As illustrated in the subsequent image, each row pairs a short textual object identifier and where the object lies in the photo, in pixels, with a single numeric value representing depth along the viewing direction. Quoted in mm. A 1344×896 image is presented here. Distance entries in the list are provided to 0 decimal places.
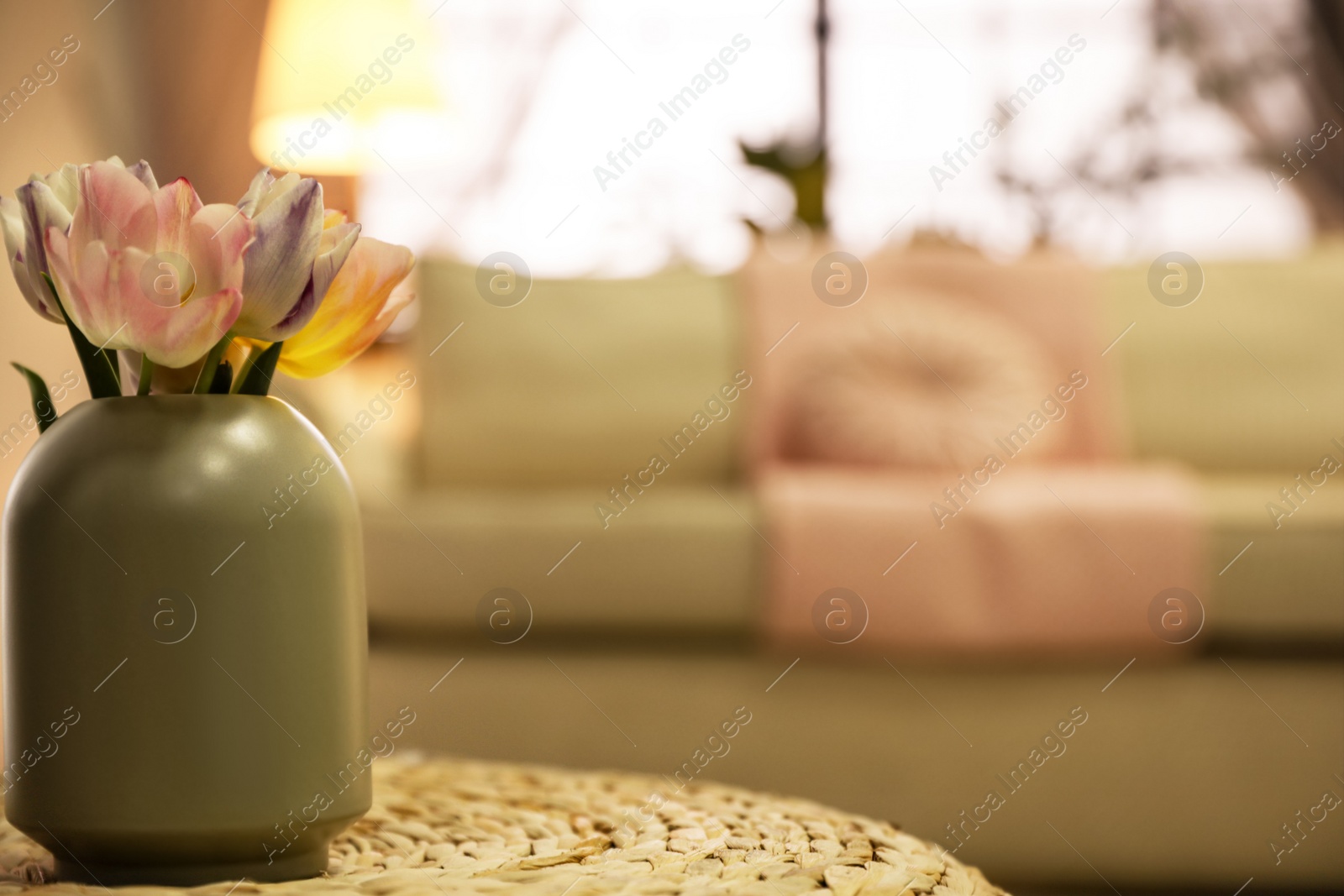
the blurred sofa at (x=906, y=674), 3038
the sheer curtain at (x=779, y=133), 7159
